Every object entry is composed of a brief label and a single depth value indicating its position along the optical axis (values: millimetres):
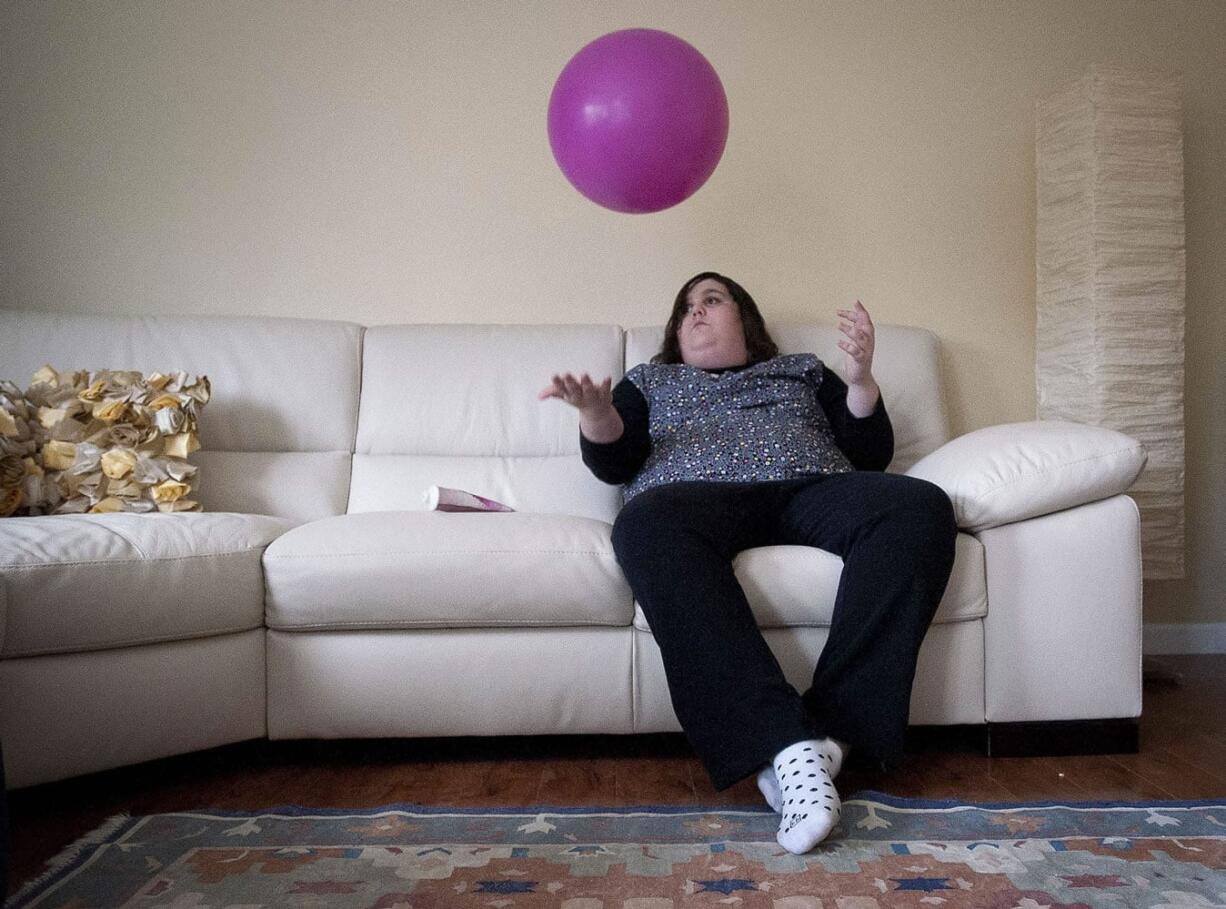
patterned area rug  1059
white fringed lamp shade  2236
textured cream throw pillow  1795
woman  1316
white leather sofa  1472
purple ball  1689
